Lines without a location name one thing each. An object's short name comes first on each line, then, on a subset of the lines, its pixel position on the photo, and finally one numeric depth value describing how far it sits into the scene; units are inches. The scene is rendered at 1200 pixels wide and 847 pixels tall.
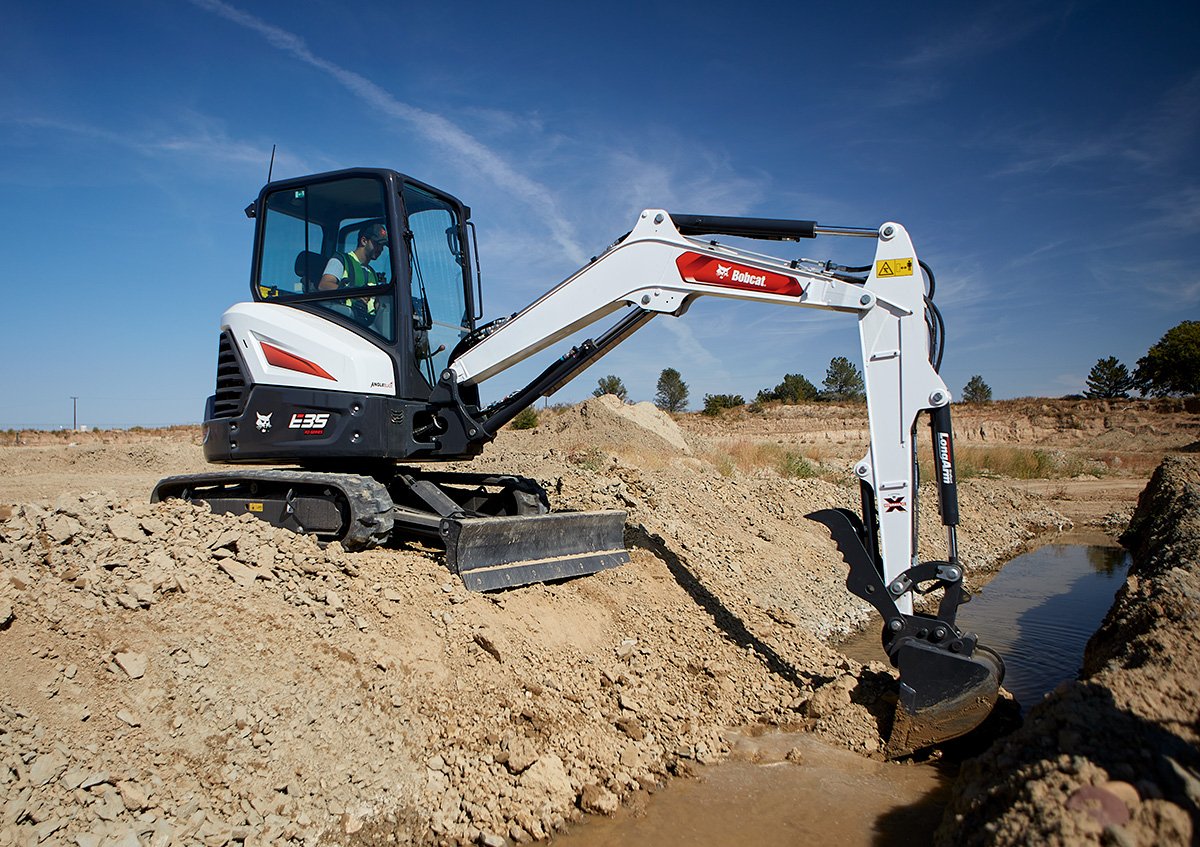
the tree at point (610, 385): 1758.0
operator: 245.4
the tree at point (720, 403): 1781.5
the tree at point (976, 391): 2095.2
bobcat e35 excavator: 196.7
